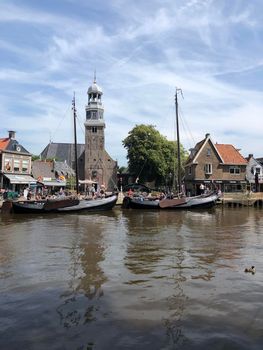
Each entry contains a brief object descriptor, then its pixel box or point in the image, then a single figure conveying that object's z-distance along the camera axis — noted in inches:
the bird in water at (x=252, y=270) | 485.7
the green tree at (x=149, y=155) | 2691.9
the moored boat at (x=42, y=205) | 1453.0
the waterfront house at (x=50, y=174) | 2476.6
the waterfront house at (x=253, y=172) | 2679.6
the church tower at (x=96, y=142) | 3065.9
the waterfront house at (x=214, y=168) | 2559.1
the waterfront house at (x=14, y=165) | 2106.3
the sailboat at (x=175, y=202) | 1701.5
